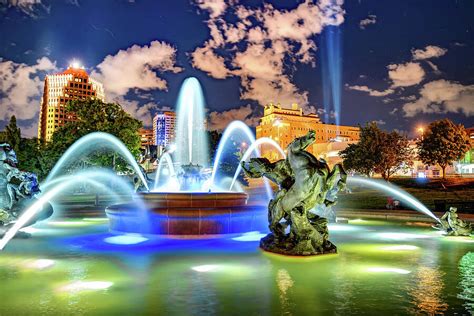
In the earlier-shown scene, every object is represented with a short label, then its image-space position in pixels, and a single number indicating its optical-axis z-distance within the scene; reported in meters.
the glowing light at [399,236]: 15.61
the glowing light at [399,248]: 12.86
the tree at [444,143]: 62.44
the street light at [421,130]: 65.35
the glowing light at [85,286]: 7.98
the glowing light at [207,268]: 9.64
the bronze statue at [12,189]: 15.67
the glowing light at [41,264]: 10.03
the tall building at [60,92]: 160.12
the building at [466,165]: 92.62
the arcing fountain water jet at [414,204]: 23.07
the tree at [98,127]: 33.16
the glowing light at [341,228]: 18.09
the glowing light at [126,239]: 13.99
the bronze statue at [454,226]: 16.02
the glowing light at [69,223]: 19.16
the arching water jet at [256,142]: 22.15
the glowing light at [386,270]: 9.67
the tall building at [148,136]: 115.94
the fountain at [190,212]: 14.75
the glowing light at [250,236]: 14.82
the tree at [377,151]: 53.78
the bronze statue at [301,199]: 11.54
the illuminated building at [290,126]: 168.38
